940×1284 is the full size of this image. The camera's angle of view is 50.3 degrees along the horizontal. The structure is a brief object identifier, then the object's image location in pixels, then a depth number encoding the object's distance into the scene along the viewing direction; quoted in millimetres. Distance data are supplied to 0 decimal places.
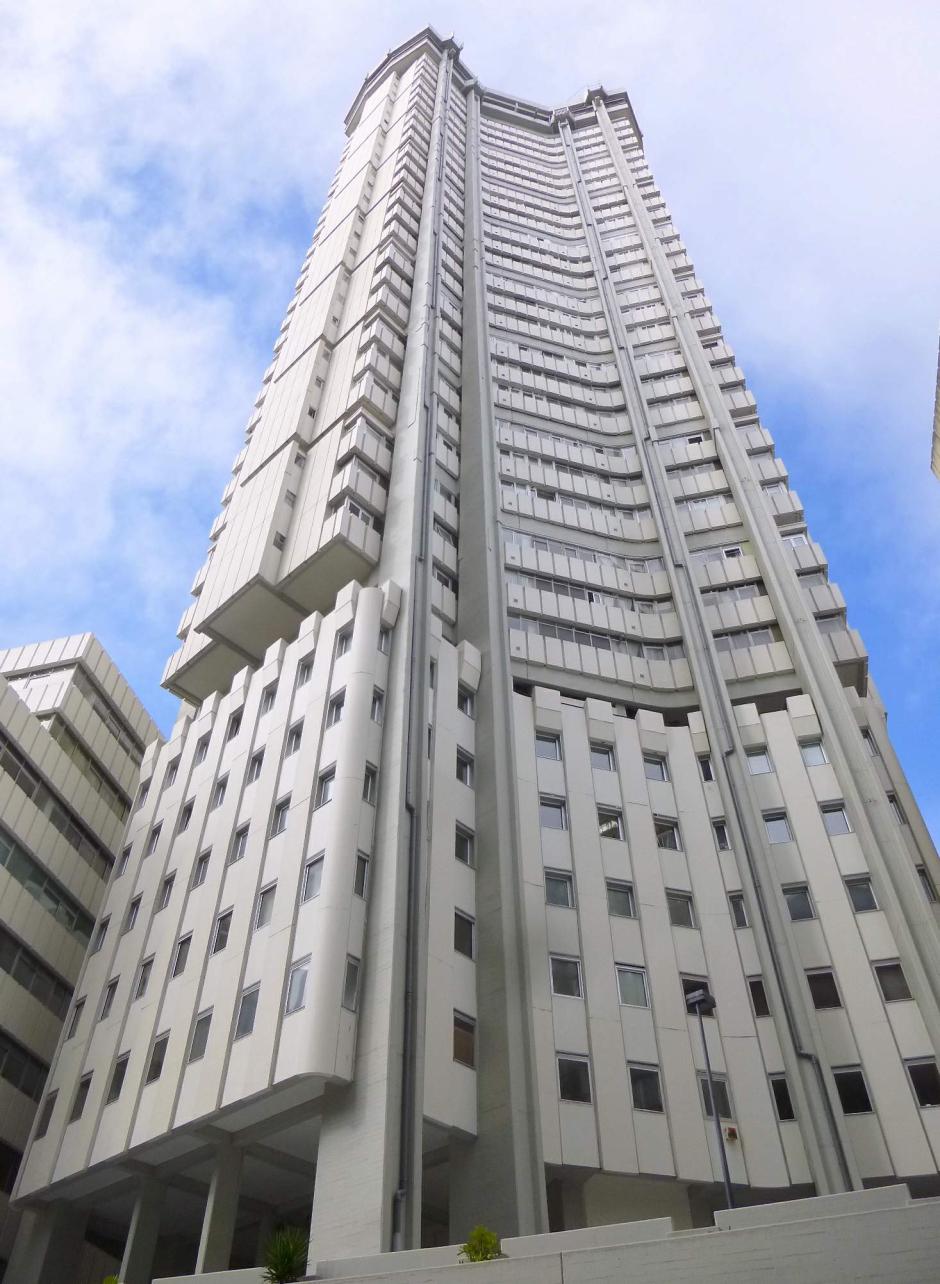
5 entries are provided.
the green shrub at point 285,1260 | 21047
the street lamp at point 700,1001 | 23453
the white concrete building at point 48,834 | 37219
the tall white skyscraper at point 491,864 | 27719
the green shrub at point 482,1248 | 18703
